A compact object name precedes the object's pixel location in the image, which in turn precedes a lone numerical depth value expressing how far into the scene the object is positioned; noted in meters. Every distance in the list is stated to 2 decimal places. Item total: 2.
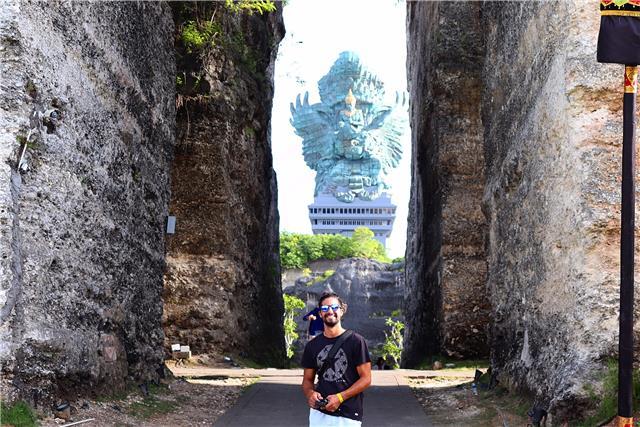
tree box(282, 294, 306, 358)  38.28
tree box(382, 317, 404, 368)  36.12
